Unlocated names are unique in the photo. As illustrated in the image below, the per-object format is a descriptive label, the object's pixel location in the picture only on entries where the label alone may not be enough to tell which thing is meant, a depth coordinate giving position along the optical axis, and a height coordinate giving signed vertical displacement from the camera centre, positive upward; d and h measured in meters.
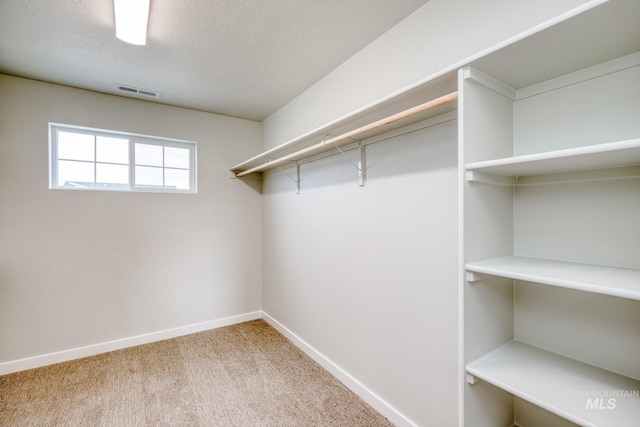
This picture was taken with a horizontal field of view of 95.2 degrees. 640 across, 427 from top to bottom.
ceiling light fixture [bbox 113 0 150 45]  1.63 +1.15
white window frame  2.74 +0.66
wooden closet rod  1.28 +0.50
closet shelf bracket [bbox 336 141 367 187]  2.12 +0.35
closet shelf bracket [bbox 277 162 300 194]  2.94 +0.34
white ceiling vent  2.75 +1.18
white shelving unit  0.94 -0.05
